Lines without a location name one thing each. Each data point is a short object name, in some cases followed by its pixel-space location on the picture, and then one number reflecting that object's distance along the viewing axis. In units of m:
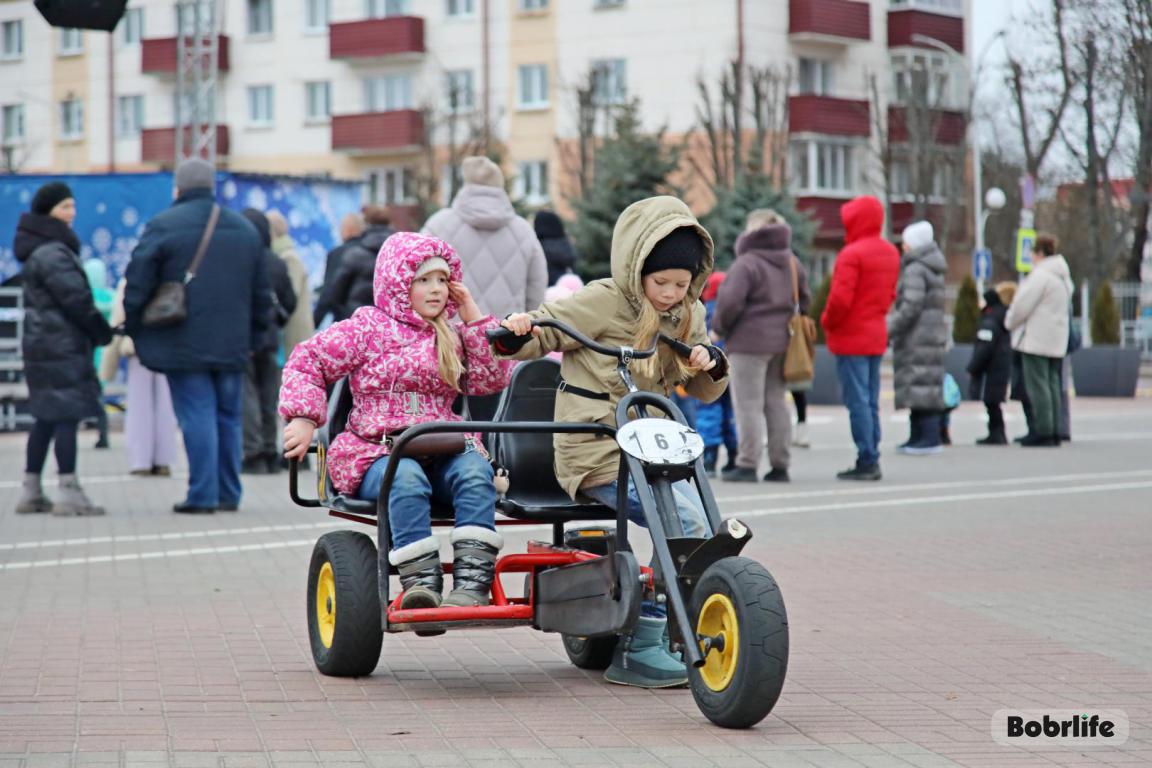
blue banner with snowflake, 23.61
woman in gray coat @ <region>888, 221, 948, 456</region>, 16.97
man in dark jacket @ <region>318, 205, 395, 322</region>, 14.69
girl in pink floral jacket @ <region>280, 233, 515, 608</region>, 6.48
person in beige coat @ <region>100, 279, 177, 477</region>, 15.34
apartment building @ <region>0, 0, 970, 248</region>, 55.81
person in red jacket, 14.92
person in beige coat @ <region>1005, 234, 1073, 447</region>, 18.30
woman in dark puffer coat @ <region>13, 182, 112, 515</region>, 12.26
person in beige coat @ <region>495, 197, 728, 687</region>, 6.52
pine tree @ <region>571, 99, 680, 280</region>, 34.19
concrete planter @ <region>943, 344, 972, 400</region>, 28.69
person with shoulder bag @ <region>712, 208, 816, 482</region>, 14.22
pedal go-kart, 5.60
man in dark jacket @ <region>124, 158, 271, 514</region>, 12.15
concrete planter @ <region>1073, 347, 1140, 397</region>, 28.92
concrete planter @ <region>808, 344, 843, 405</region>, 26.36
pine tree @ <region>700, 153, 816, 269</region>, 37.38
